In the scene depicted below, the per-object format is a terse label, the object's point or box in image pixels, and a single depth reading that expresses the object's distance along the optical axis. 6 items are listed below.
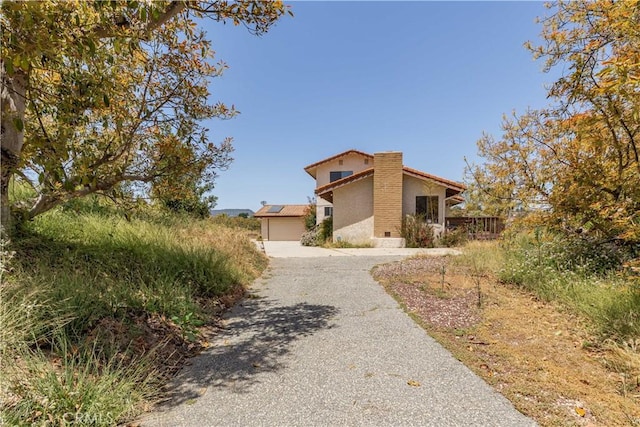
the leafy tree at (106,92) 2.85
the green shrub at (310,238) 20.76
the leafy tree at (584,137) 3.65
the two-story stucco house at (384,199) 17.56
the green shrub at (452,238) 16.59
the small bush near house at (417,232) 16.62
